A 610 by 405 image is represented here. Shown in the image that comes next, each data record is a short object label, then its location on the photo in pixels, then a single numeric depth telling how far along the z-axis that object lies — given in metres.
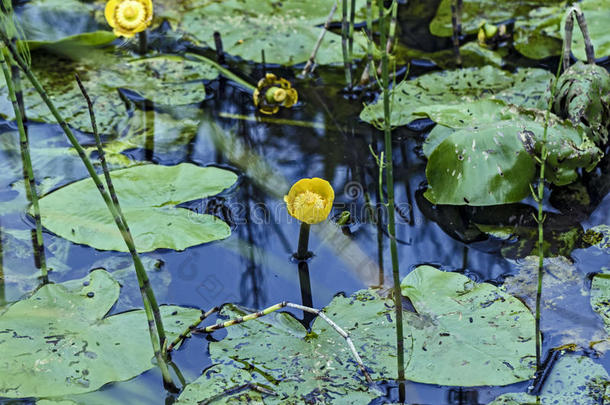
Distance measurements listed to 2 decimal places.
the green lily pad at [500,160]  3.89
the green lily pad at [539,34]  5.49
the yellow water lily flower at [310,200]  3.28
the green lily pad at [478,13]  5.85
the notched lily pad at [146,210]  3.66
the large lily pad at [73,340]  2.85
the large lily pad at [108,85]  4.81
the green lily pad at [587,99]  4.15
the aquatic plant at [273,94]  4.91
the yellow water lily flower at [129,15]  5.20
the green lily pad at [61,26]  5.46
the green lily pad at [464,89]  4.72
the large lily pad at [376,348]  2.84
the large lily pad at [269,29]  5.47
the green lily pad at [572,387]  2.79
